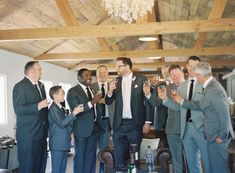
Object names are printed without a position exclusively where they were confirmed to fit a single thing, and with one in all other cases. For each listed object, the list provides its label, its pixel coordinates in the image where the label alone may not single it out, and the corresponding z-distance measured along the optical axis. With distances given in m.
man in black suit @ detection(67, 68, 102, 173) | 4.14
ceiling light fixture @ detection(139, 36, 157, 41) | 6.89
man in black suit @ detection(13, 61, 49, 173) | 3.62
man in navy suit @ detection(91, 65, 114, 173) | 4.44
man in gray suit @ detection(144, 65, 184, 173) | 3.99
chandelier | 3.68
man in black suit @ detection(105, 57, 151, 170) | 3.78
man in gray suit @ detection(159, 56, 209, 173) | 3.60
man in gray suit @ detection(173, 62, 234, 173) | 3.28
